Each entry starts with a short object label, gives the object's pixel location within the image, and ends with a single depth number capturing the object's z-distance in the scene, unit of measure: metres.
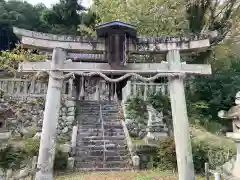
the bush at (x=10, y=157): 9.62
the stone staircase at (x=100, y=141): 10.43
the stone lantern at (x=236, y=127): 5.63
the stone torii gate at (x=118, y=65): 6.87
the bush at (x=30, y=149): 10.16
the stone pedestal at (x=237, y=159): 5.59
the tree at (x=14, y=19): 29.14
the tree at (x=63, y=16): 27.30
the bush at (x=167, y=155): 9.97
